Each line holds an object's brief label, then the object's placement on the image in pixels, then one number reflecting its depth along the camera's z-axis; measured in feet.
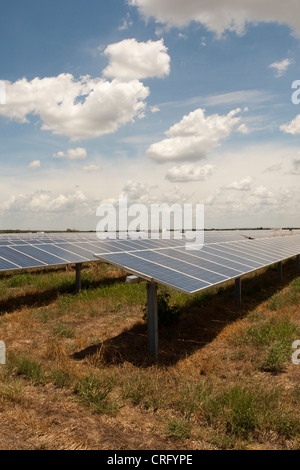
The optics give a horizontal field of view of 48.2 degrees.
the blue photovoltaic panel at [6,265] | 47.70
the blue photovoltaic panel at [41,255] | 56.29
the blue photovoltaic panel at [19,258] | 52.23
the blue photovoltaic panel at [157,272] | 29.48
